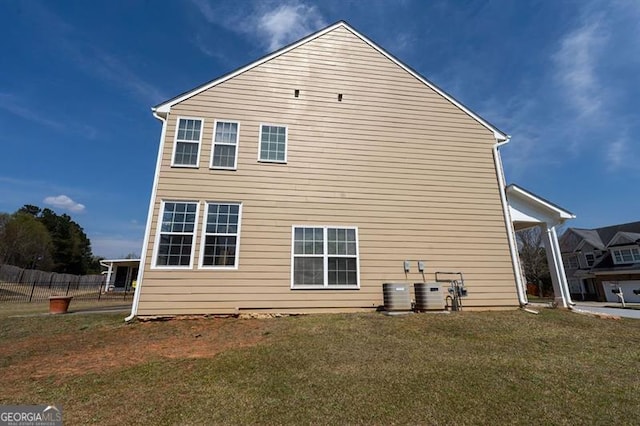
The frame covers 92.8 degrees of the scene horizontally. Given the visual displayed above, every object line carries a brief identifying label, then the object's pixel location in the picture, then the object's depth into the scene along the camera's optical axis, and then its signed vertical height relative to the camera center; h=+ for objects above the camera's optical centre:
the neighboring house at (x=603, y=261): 24.75 +1.70
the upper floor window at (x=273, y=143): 9.45 +4.19
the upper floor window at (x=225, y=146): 9.19 +4.01
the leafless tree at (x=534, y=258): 31.25 +2.24
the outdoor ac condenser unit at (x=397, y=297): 8.35 -0.47
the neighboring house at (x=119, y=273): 29.22 +0.65
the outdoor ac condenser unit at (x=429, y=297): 8.46 -0.48
